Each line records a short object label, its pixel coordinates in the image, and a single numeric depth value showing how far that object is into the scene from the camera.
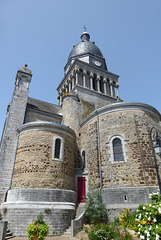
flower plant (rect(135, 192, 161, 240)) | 4.67
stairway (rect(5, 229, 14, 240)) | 9.09
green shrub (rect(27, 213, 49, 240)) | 7.54
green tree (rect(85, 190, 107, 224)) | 10.59
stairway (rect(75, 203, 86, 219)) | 11.67
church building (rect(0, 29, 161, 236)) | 10.56
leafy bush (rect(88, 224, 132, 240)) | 7.29
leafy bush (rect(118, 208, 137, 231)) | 8.41
